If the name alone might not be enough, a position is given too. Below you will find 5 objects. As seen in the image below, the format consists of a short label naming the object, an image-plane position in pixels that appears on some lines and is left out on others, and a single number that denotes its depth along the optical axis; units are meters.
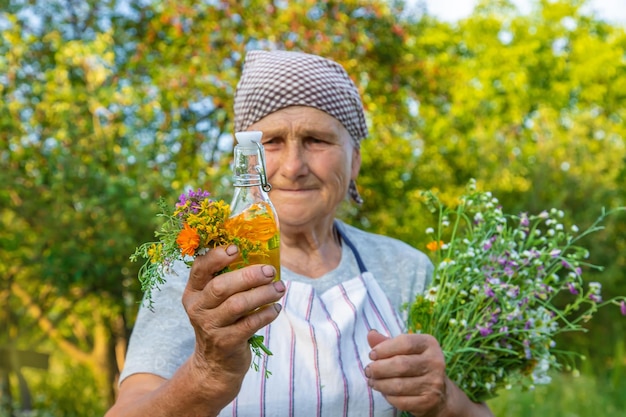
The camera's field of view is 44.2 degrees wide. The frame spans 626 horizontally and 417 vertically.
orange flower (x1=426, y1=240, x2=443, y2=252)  2.43
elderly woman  2.11
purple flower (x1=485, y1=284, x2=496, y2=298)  2.35
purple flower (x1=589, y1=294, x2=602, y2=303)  2.42
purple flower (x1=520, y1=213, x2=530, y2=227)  2.39
